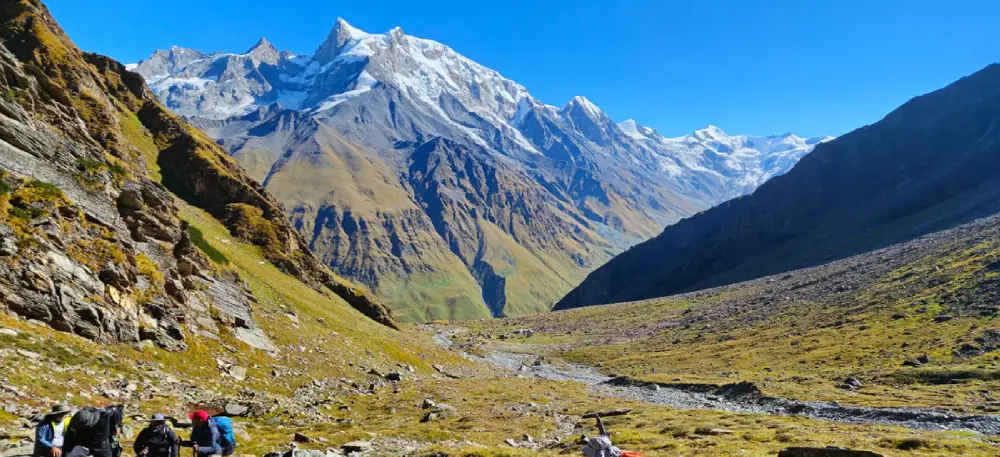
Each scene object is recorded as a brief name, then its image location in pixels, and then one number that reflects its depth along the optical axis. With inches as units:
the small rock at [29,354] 953.5
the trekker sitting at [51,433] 598.5
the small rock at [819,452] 805.9
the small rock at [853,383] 2517.2
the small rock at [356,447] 1016.2
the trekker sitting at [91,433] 602.9
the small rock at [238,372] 1483.0
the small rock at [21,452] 623.0
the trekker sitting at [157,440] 639.1
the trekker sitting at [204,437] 686.0
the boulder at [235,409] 1187.9
